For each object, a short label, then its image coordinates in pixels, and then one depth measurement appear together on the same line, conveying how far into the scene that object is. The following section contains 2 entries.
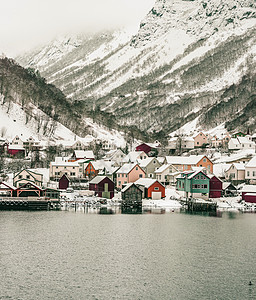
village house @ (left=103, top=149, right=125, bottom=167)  148.27
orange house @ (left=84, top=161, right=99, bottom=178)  128.25
